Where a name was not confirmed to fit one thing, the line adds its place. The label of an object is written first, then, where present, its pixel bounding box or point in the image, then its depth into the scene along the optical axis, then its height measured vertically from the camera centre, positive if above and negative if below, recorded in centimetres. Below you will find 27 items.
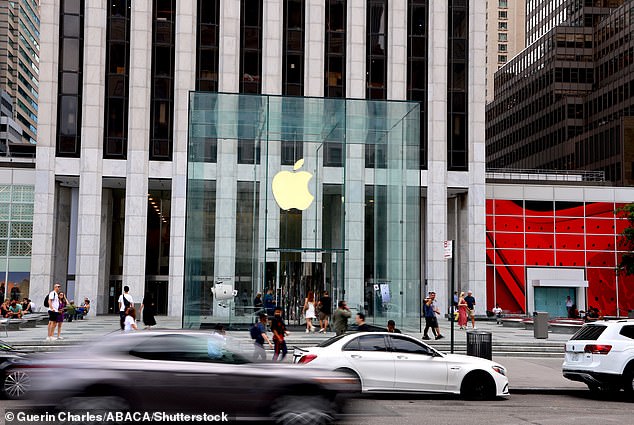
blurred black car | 980 -132
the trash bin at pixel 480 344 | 2009 -165
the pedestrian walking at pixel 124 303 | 2497 -93
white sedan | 1549 -169
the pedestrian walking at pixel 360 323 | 2056 -121
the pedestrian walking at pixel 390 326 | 2115 -130
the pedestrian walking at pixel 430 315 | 2759 -131
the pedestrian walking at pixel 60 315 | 2539 -134
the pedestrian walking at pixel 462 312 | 3378 -146
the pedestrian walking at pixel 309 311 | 2944 -130
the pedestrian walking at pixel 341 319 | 2345 -125
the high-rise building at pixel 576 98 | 7612 +2008
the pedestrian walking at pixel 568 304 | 4641 -150
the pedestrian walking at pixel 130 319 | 2316 -131
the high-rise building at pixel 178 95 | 4522 +1010
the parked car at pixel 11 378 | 1410 -184
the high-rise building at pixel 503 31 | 15350 +4628
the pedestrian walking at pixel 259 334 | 1753 -128
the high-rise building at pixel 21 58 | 13475 +3701
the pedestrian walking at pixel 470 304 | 3434 -114
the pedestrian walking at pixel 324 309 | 2942 -125
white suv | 1631 -157
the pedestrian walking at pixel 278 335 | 1848 -137
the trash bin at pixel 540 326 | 3044 -179
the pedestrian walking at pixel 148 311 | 2562 -120
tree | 4688 +220
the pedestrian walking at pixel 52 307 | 2500 -109
